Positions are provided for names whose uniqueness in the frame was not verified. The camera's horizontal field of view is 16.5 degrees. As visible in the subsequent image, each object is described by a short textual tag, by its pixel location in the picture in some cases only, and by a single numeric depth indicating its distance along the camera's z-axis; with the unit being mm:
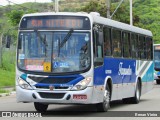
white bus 15047
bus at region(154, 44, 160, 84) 40303
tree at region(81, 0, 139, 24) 52969
